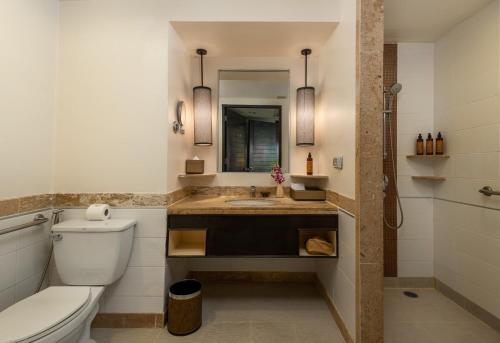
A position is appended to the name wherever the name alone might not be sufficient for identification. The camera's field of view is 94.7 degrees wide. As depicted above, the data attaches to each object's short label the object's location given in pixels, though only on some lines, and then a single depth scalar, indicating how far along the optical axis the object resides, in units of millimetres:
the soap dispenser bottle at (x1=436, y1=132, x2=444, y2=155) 1996
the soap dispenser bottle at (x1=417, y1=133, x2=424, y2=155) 2066
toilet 1145
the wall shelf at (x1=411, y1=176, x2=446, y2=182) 1989
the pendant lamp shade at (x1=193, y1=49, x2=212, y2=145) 2135
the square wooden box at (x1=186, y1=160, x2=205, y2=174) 2031
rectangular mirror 2252
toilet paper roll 1526
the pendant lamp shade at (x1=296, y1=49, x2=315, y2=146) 2102
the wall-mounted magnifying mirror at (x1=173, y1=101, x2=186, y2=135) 1805
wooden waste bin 1547
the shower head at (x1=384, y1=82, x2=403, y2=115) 1840
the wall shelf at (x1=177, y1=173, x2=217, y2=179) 1926
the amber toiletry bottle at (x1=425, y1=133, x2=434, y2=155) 2062
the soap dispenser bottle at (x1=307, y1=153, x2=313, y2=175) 2148
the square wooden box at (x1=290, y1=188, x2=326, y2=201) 1896
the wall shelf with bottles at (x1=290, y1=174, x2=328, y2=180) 1934
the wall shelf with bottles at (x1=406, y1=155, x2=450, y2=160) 1979
